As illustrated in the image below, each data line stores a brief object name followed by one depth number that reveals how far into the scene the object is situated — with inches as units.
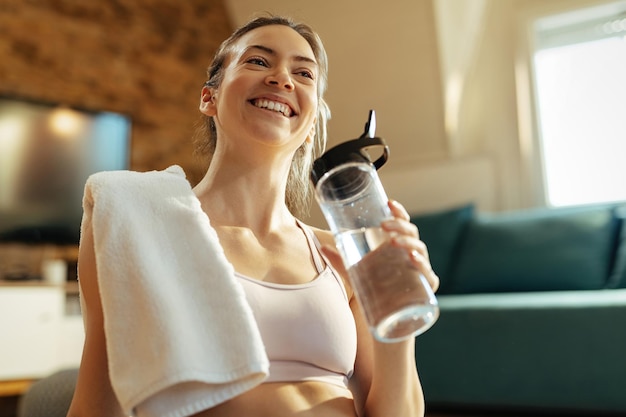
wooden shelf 114.5
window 137.3
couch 82.2
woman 29.9
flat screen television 135.7
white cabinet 116.0
